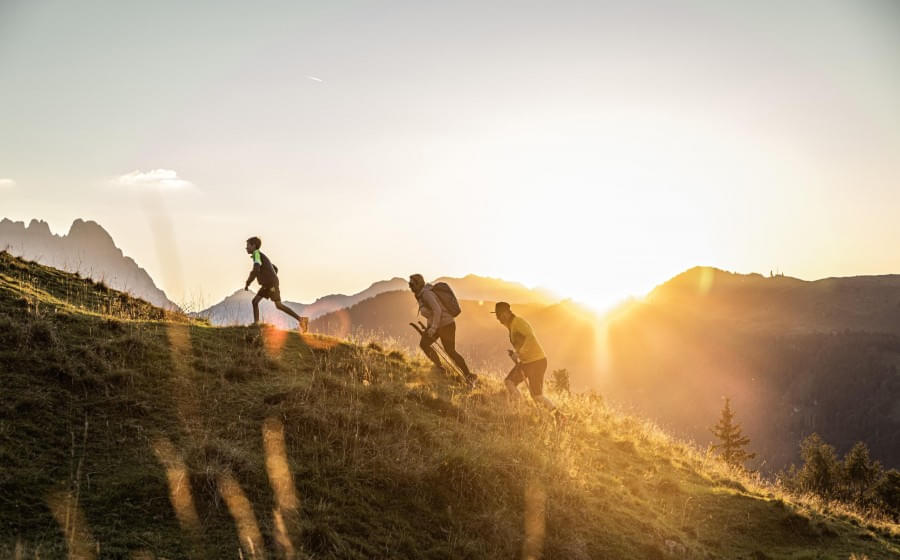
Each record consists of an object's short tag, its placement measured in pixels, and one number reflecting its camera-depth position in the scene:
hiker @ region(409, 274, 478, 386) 13.37
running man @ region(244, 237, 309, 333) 15.34
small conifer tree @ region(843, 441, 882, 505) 52.94
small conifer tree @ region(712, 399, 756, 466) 72.06
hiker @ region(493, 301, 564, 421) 13.00
